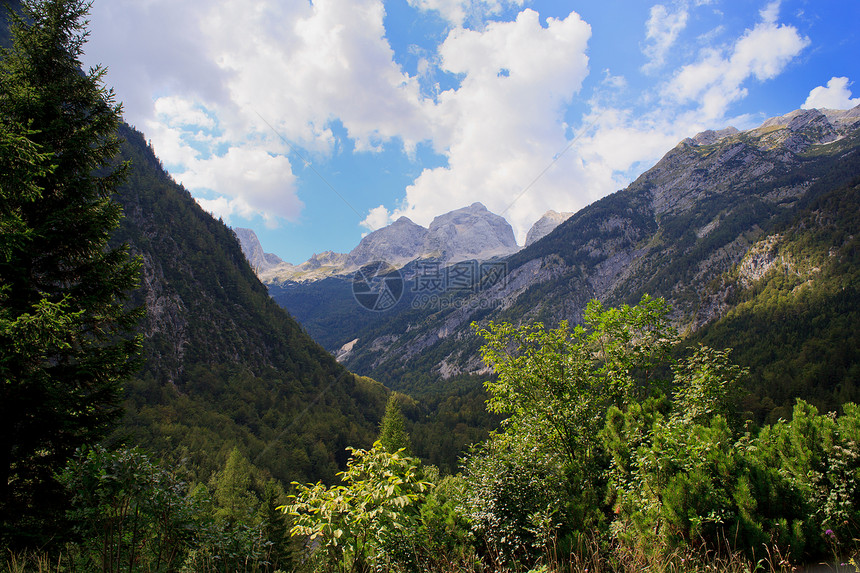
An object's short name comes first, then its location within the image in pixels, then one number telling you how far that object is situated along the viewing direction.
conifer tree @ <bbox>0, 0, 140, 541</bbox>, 7.57
